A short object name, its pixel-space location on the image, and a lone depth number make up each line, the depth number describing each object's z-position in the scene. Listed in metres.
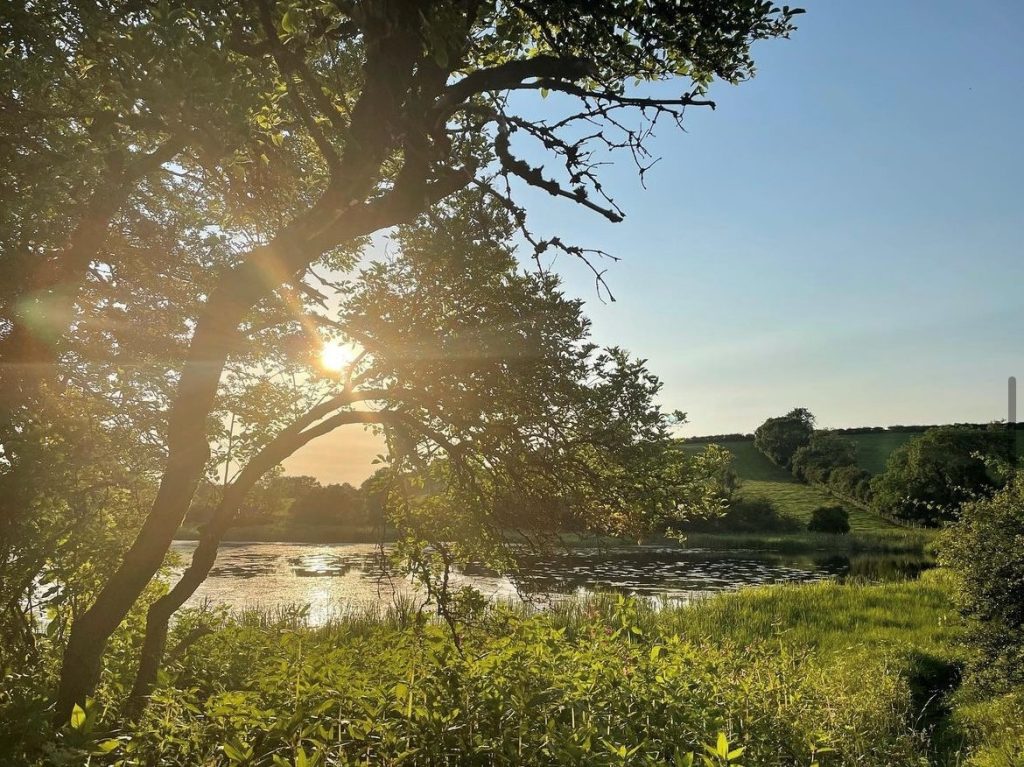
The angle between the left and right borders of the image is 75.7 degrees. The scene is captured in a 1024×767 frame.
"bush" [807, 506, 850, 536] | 72.56
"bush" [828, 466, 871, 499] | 90.19
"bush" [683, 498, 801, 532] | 73.38
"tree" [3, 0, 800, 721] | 5.11
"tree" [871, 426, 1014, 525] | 70.73
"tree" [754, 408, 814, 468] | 116.06
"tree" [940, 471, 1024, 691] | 12.75
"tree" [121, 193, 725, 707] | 8.05
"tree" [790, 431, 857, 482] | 101.44
